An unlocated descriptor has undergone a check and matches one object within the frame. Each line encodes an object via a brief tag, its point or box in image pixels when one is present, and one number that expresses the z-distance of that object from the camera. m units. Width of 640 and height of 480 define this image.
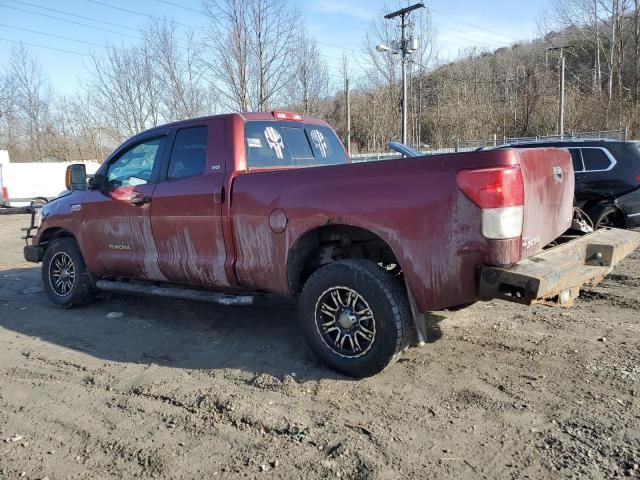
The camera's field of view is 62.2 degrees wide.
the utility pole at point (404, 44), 20.62
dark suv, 7.70
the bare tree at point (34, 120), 38.12
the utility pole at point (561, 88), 29.19
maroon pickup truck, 3.22
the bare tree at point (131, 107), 26.41
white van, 21.56
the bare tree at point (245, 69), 19.64
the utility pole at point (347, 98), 26.21
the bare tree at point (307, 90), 24.78
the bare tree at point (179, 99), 23.72
